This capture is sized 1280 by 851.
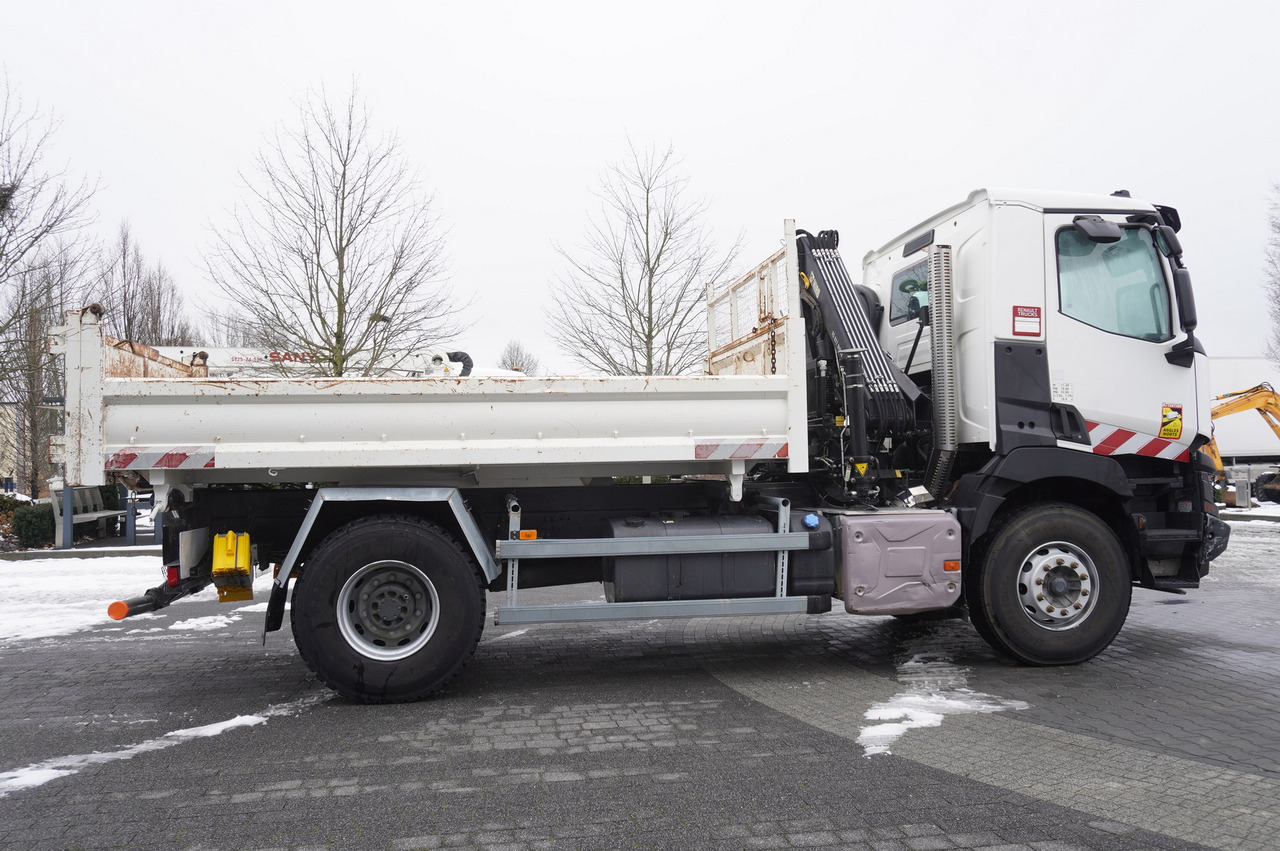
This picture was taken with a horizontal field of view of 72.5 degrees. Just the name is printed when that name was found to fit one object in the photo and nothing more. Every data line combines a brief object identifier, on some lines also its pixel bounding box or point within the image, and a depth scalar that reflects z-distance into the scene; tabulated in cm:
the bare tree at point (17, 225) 1298
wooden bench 1374
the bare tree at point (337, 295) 1411
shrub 1388
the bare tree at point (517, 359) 5178
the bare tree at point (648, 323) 1678
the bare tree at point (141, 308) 2086
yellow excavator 1739
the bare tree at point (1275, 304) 2647
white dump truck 514
